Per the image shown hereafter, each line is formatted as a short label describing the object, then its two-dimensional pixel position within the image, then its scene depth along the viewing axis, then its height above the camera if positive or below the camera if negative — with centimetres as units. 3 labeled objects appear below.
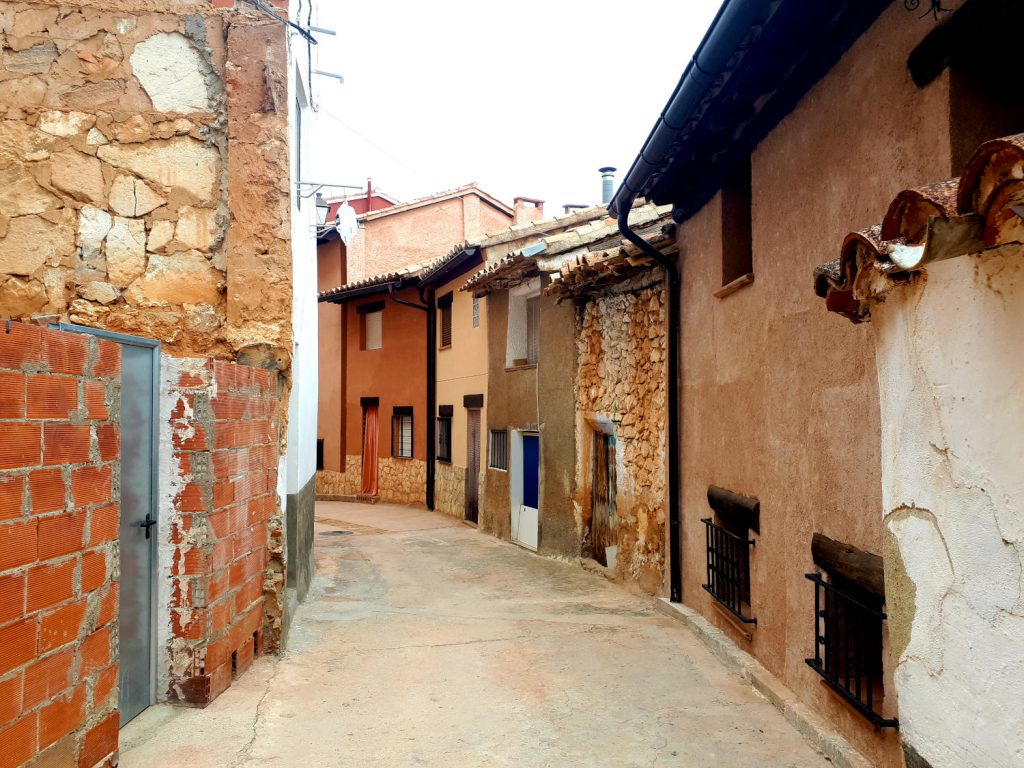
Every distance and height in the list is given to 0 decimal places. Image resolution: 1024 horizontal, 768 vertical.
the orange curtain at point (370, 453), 2161 -95
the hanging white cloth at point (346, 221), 852 +202
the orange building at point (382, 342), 1998 +193
